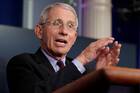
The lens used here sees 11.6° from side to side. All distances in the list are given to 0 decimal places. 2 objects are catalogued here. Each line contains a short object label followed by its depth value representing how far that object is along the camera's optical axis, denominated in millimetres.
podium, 985
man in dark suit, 2619
